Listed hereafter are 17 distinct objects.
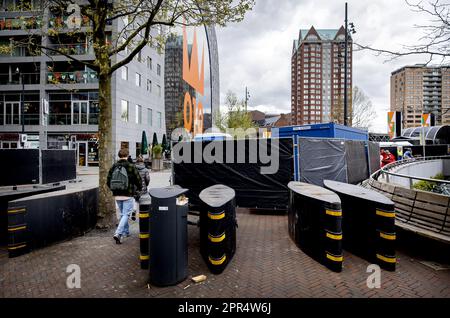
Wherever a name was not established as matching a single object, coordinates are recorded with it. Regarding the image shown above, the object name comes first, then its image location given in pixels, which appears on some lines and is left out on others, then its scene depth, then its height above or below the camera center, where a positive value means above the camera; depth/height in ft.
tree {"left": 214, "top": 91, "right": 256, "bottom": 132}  152.30 +20.34
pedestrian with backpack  20.75 -2.39
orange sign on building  125.80 +33.84
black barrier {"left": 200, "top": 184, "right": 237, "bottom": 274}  15.56 -4.57
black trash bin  14.28 -4.47
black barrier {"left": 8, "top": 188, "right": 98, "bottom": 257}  18.63 -4.87
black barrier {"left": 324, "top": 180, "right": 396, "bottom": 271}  16.14 -4.46
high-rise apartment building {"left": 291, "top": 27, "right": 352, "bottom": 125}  498.69 +131.09
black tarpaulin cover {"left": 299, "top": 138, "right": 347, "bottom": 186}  31.27 -0.88
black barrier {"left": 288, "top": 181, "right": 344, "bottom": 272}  15.97 -4.44
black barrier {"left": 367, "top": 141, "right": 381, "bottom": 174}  49.12 -0.64
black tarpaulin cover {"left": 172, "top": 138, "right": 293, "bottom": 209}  30.50 -2.31
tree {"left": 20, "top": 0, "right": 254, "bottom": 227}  24.86 +10.38
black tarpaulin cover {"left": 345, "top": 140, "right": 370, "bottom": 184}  38.01 -1.23
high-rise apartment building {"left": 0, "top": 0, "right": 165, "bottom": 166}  101.24 +18.98
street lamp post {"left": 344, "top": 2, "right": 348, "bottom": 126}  55.72 +13.81
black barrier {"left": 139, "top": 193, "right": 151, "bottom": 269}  16.48 -4.75
